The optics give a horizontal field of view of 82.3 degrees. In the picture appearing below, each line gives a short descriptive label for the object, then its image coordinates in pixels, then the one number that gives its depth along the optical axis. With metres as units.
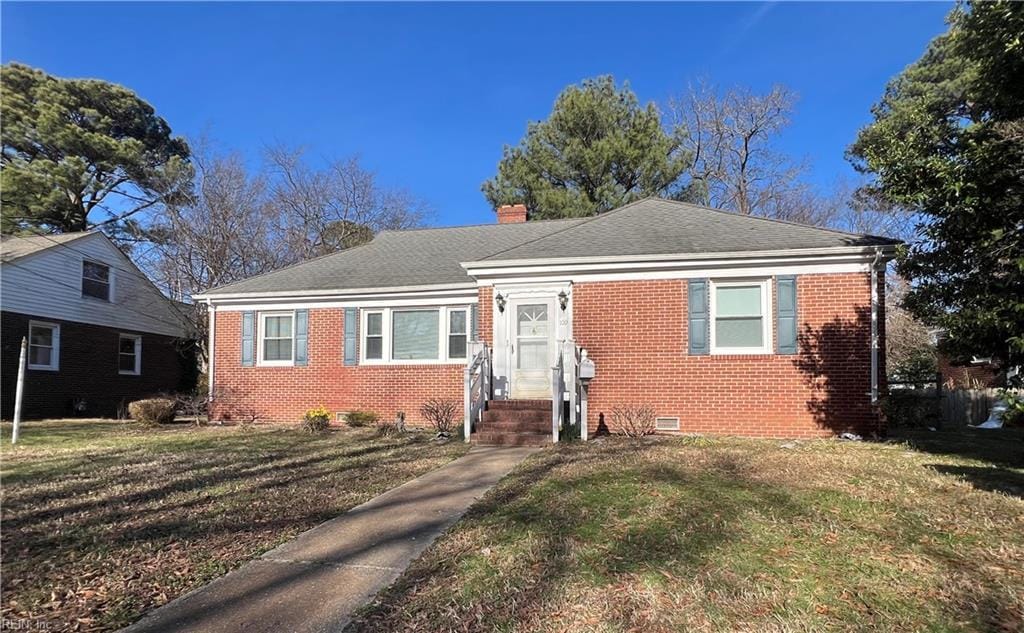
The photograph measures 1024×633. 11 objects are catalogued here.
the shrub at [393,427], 11.48
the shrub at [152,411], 13.13
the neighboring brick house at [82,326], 16.31
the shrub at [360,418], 12.77
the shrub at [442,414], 11.23
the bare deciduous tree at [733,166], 28.66
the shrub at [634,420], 10.38
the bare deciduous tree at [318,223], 26.53
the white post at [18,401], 10.52
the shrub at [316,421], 11.95
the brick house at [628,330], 10.10
